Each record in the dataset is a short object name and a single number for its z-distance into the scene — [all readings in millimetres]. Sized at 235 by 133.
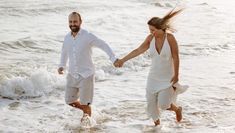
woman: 11755
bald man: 12260
